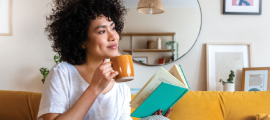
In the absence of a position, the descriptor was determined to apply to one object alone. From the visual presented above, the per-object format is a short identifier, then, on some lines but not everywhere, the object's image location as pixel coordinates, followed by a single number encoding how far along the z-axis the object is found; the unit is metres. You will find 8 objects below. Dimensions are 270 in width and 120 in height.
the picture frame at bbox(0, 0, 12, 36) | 2.03
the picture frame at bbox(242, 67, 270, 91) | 1.90
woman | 0.94
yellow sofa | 1.48
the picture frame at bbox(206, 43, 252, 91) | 2.00
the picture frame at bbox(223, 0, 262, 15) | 2.04
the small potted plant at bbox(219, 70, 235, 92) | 1.84
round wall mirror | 2.02
